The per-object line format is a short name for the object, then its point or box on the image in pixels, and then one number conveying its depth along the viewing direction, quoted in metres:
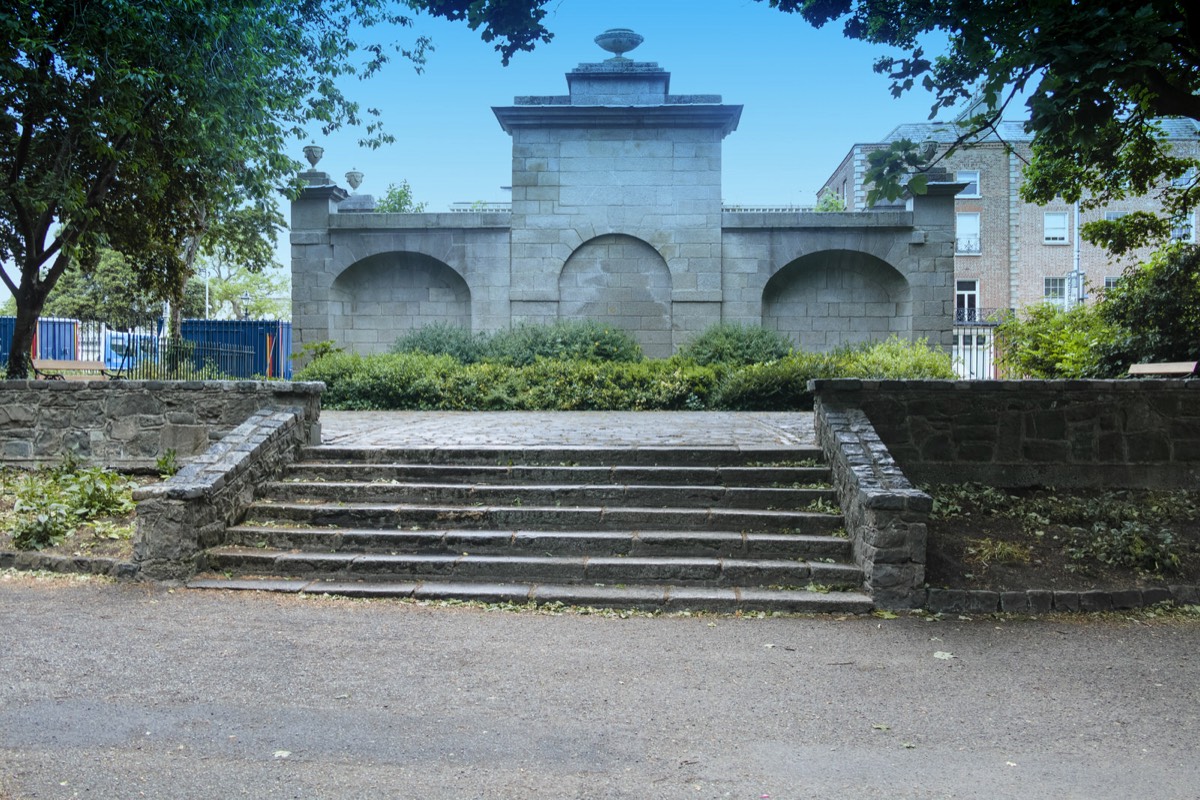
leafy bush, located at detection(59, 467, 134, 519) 8.16
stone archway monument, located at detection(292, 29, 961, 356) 18.86
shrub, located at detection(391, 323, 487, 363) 17.45
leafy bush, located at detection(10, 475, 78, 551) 7.46
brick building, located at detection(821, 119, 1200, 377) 40.69
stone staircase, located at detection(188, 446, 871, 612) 6.69
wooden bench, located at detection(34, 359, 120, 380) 15.43
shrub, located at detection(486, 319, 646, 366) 16.95
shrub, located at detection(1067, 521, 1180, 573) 6.97
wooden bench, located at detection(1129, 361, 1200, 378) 11.25
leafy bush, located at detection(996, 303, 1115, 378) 15.78
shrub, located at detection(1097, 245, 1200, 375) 14.30
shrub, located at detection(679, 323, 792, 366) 16.83
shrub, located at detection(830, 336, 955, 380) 14.46
